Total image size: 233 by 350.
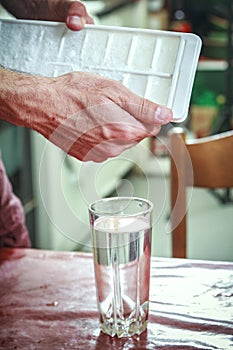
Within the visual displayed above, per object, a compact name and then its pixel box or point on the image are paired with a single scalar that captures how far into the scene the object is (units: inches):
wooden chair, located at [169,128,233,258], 57.8
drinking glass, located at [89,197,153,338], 41.2
